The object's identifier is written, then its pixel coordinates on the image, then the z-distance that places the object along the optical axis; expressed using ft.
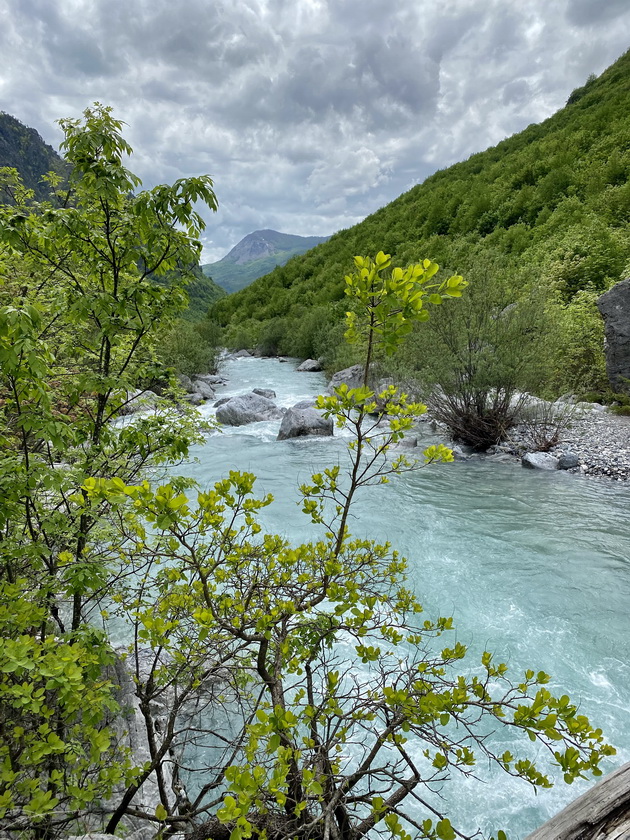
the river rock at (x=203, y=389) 65.62
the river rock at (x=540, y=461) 30.99
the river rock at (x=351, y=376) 60.01
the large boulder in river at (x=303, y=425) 43.21
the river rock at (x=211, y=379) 78.23
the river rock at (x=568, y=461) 30.52
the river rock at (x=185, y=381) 67.54
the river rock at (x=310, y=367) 91.25
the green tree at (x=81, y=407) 5.32
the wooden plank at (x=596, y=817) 4.78
